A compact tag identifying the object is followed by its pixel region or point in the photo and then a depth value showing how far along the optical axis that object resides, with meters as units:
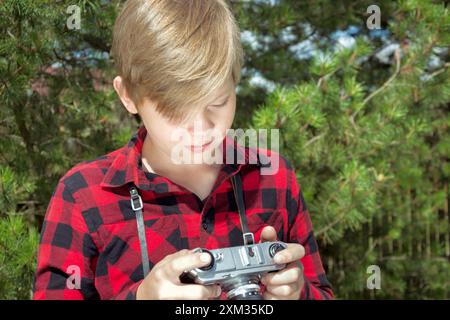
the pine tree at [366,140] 1.65
